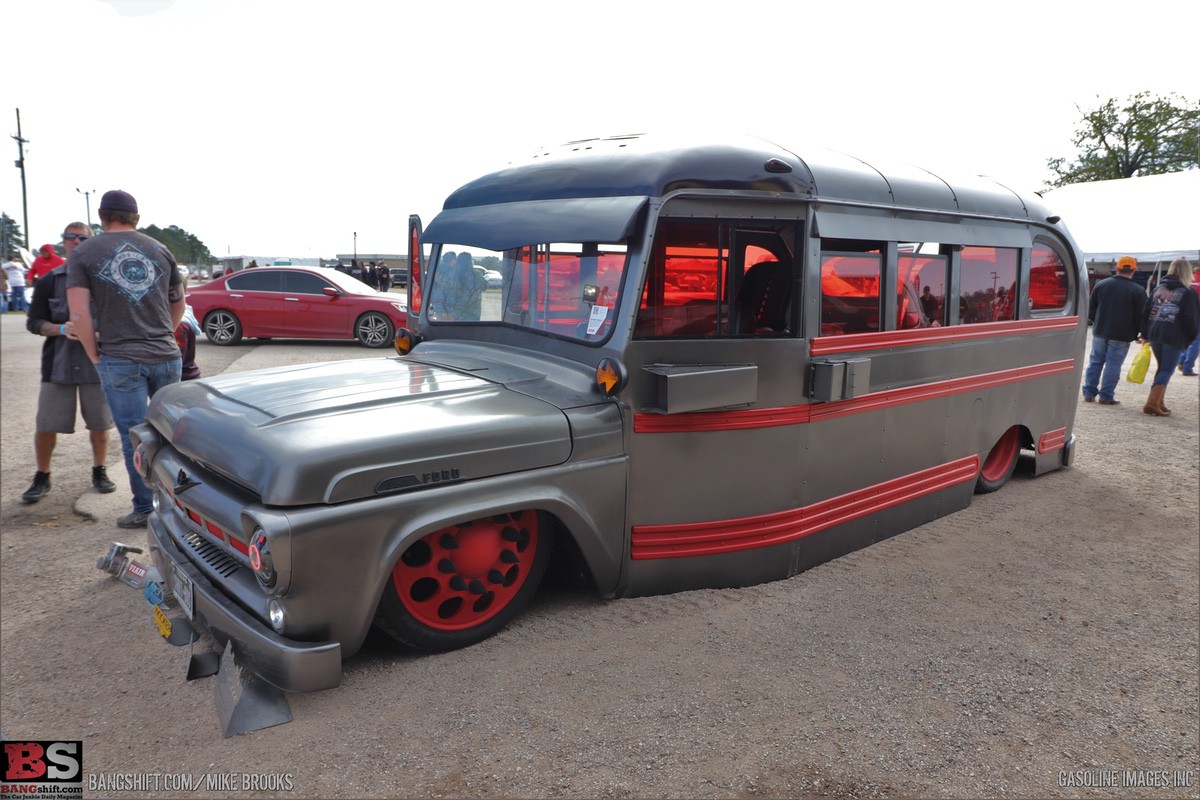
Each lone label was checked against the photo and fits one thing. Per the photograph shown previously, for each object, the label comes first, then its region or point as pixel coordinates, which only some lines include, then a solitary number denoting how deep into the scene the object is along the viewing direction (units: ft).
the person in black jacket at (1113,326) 31.68
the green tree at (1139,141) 120.67
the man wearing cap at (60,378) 17.48
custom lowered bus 9.42
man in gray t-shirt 14.76
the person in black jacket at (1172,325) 30.89
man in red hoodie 43.65
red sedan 46.73
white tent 48.52
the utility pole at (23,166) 134.41
